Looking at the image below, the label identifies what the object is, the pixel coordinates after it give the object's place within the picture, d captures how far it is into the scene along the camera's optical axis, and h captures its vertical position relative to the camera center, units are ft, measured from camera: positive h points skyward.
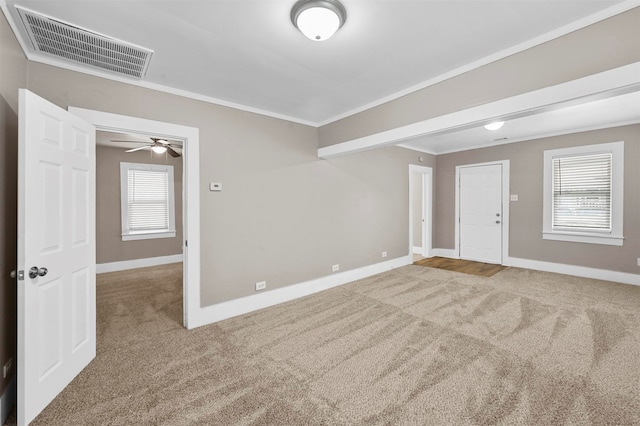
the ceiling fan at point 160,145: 14.79 +3.83
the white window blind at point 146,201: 18.22 +0.72
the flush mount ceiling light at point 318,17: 5.33 +4.03
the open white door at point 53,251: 5.33 -0.94
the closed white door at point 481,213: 18.51 -0.06
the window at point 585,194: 14.21 +1.08
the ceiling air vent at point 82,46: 6.01 +4.23
